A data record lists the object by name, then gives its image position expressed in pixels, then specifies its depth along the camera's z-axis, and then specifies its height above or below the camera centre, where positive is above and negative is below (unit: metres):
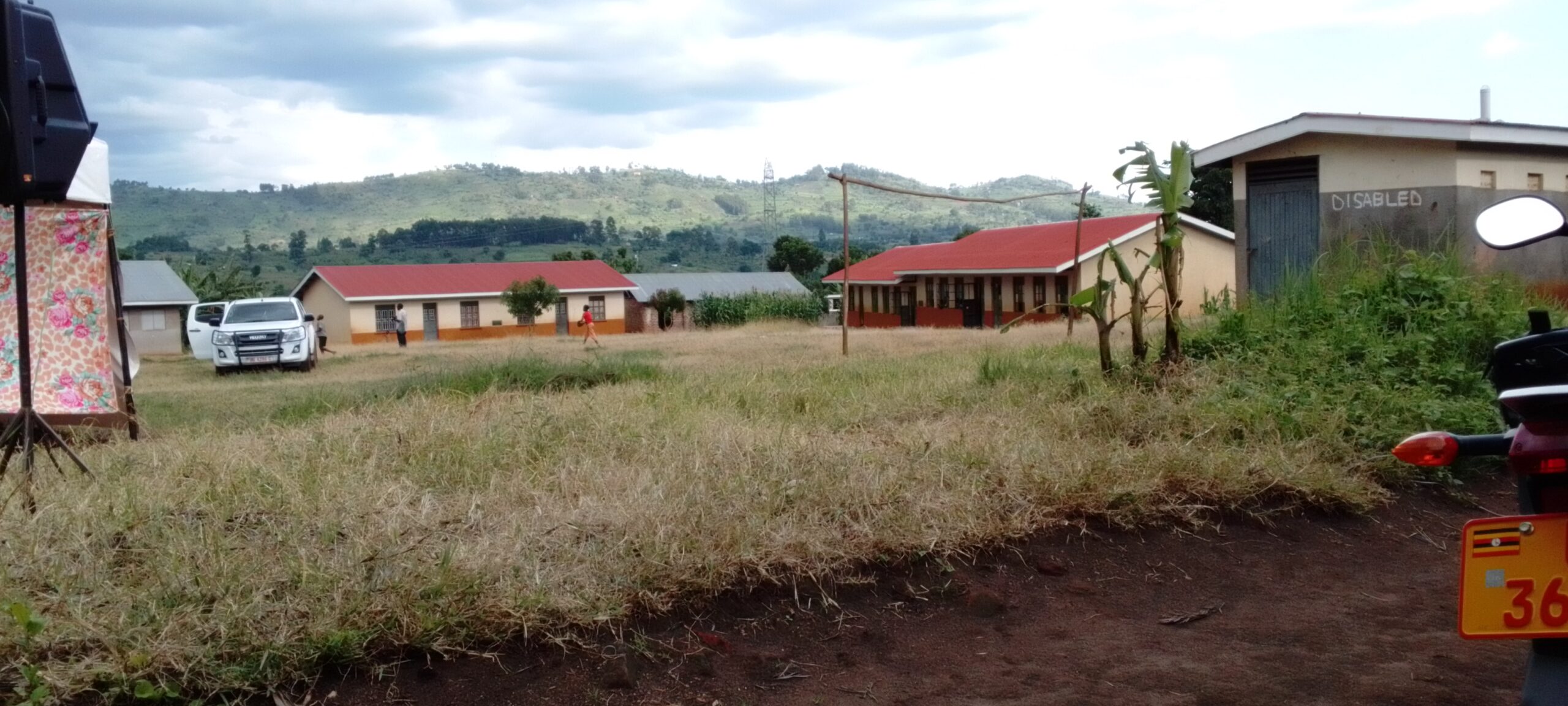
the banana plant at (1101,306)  9.23 -0.17
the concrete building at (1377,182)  13.05 +1.05
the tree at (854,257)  67.71 +2.27
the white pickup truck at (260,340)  22.67 -0.42
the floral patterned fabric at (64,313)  8.84 +0.09
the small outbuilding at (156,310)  43.19 +0.43
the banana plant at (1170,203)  9.10 +0.62
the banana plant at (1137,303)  9.03 -0.16
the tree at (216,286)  49.88 +1.41
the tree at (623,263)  71.44 +2.45
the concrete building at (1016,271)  34.91 +0.51
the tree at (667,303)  55.88 -0.10
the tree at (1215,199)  42.72 +2.96
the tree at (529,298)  48.56 +0.37
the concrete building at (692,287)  57.16 +0.67
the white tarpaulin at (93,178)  9.62 +1.20
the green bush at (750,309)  51.56 -0.48
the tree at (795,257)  73.12 +2.44
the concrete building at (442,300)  48.81 +0.47
